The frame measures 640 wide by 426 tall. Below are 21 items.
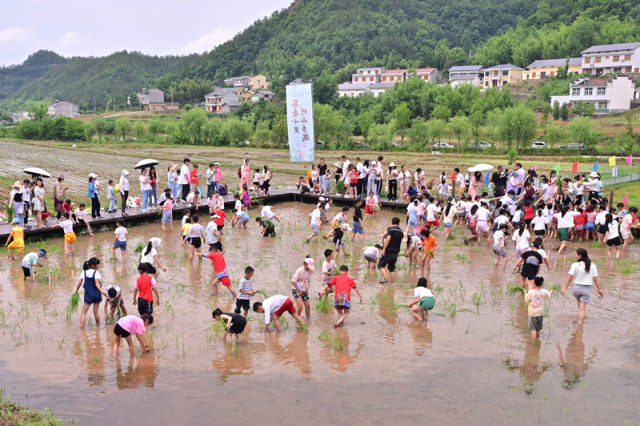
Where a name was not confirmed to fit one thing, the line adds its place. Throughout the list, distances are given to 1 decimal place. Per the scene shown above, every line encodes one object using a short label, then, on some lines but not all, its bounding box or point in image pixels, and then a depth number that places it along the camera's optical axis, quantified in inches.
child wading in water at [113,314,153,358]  323.0
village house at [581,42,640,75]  3420.3
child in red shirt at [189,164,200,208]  784.1
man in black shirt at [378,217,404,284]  472.4
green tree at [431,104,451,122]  2628.0
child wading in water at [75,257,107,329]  369.2
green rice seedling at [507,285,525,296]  450.0
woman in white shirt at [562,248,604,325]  373.1
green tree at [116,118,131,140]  2982.3
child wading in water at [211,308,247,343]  343.2
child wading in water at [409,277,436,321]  386.6
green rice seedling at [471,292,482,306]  430.6
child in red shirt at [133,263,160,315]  370.3
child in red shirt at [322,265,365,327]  378.9
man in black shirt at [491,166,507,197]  772.6
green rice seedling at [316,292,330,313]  414.0
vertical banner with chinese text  988.6
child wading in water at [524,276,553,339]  355.6
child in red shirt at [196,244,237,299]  427.5
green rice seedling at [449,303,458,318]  406.9
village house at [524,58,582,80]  3725.4
